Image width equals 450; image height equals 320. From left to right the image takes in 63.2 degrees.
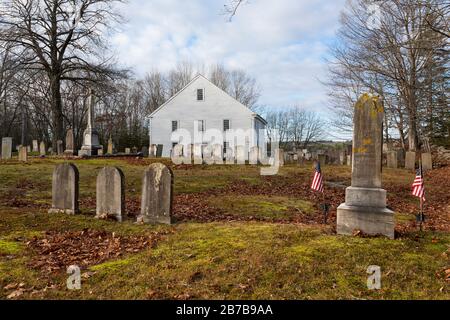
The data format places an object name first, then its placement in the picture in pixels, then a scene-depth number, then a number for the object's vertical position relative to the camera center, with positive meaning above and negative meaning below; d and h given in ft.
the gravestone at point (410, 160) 76.84 -0.60
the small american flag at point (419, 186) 24.33 -1.92
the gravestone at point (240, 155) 80.38 +0.20
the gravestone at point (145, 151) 109.92 +1.29
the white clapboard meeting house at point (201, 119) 130.11 +13.17
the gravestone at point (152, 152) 97.94 +0.89
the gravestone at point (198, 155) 75.51 +0.14
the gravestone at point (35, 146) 116.06 +2.66
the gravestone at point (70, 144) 80.19 +2.35
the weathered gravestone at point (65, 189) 27.45 -2.61
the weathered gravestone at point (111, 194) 26.08 -2.78
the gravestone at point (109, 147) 102.05 +2.11
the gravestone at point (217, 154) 77.82 +0.39
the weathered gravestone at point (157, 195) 25.14 -2.73
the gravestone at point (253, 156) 81.20 +0.01
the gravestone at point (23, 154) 65.91 +0.05
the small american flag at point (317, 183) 27.14 -1.98
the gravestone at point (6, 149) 76.02 +1.08
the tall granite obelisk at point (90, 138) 79.15 +3.75
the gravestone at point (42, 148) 96.78 +1.72
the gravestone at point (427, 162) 76.22 -0.98
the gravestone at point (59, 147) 88.62 +1.88
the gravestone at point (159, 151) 99.05 +1.19
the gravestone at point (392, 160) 79.11 -0.63
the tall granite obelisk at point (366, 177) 19.89 -1.13
